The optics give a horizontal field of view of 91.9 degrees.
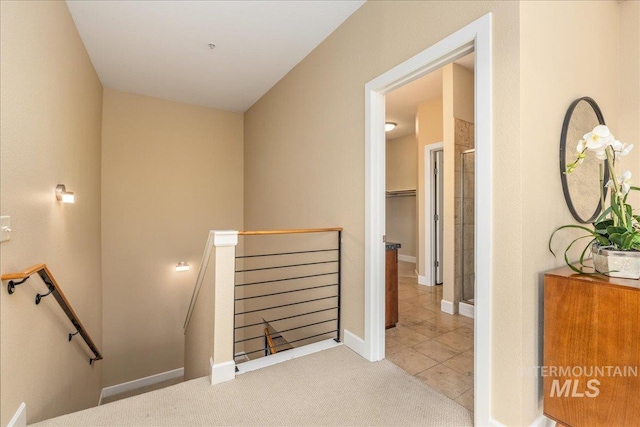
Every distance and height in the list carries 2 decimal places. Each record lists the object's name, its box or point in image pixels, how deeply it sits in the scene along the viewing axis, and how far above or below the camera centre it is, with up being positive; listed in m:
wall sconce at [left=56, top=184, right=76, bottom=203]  2.35 +0.16
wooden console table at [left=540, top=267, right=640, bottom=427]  1.27 -0.60
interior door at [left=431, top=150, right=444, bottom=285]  4.64 +0.03
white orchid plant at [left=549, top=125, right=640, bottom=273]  1.36 +0.06
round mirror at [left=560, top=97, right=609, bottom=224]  1.74 +0.28
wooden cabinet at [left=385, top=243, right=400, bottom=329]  3.05 -0.71
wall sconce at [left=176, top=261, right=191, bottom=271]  4.62 -0.77
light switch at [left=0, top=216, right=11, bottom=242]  1.49 -0.06
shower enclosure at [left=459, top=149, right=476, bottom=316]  3.46 -0.16
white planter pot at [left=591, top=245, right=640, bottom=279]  1.38 -0.22
